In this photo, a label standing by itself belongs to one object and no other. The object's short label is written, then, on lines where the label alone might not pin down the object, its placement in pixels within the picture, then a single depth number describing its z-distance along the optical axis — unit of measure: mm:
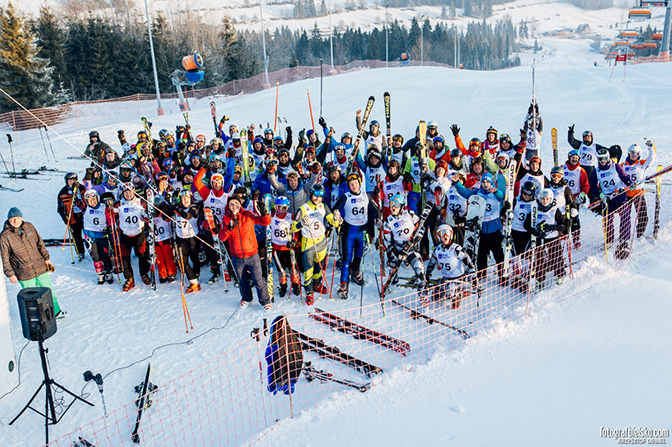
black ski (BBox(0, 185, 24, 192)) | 13625
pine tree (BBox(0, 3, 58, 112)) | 29938
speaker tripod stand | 4836
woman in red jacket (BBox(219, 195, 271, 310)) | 6849
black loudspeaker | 4809
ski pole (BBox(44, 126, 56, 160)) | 16859
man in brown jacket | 6523
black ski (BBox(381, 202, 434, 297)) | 7070
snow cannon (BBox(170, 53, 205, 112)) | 21791
